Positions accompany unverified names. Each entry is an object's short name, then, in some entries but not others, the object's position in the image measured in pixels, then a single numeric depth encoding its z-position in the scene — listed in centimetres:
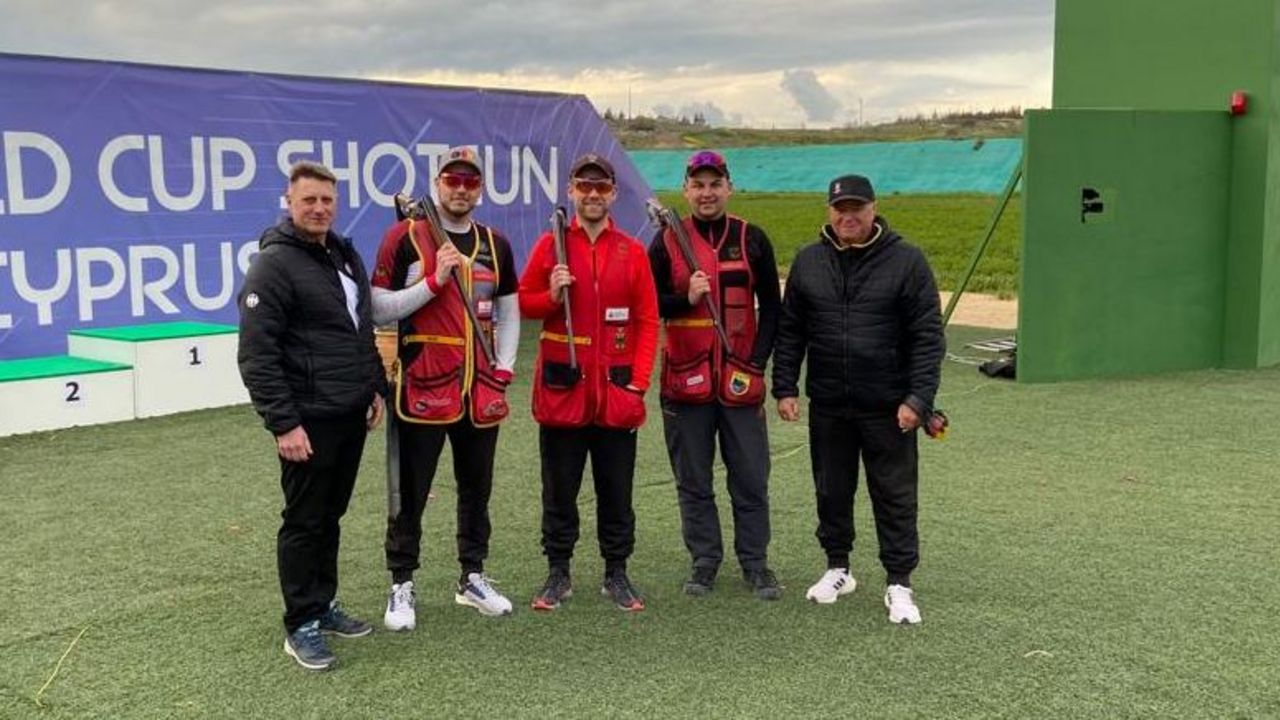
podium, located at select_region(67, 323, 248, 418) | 789
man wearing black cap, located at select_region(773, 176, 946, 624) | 407
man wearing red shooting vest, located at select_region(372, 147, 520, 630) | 392
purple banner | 836
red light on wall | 959
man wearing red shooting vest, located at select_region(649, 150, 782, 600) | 431
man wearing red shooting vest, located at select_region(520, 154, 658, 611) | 409
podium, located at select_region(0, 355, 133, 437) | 725
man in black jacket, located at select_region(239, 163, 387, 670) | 350
